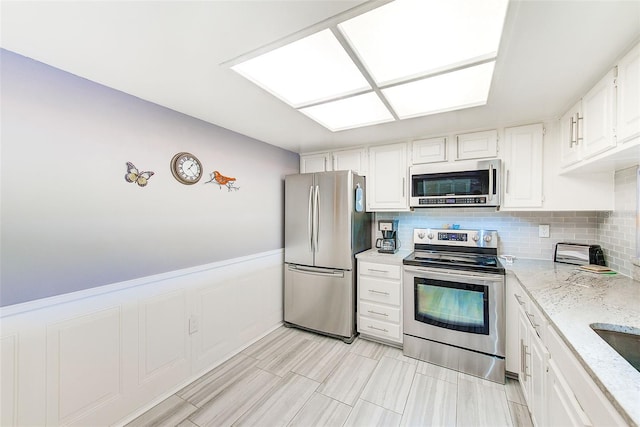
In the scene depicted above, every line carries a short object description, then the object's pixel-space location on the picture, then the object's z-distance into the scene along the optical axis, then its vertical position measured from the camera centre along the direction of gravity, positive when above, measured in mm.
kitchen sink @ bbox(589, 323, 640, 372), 1008 -508
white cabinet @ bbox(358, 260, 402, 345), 2510 -916
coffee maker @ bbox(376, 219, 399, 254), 2869 -274
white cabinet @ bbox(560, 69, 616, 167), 1354 +585
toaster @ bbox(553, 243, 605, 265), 2006 -321
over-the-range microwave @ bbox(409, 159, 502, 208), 2270 +297
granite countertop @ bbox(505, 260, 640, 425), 712 -453
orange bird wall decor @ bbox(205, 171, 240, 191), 2285 +307
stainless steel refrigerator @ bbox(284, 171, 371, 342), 2686 -386
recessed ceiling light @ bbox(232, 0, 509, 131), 1058 +831
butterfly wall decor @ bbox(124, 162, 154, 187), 1716 +258
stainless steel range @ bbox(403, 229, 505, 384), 2051 -825
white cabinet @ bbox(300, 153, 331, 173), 3211 +668
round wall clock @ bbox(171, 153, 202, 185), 1981 +366
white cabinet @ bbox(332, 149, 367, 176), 2988 +653
